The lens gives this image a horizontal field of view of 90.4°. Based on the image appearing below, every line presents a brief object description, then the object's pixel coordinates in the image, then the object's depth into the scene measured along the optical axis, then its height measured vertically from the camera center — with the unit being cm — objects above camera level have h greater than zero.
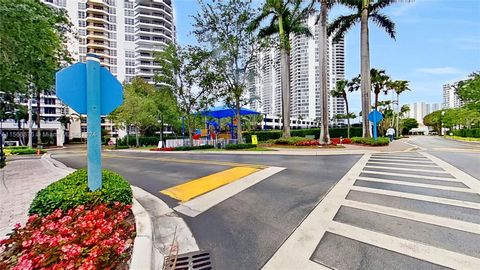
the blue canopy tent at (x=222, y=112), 2227 +197
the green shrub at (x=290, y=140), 1983 -79
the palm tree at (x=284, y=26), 2193 +1044
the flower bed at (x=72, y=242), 238 -122
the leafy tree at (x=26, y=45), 575 +257
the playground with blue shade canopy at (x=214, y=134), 2286 -2
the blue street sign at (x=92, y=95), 367 +65
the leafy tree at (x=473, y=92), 2861 +445
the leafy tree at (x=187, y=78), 2145 +525
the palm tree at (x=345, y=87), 3938 +720
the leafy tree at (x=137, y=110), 3192 +333
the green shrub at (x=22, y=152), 2255 -141
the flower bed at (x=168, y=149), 2318 -150
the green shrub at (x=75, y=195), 363 -96
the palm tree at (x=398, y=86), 4326 +812
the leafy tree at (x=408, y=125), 8488 +120
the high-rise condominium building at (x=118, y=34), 6700 +2984
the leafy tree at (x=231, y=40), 1936 +763
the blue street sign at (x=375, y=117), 1923 +97
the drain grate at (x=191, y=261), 267 -150
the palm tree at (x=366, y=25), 2188 +997
